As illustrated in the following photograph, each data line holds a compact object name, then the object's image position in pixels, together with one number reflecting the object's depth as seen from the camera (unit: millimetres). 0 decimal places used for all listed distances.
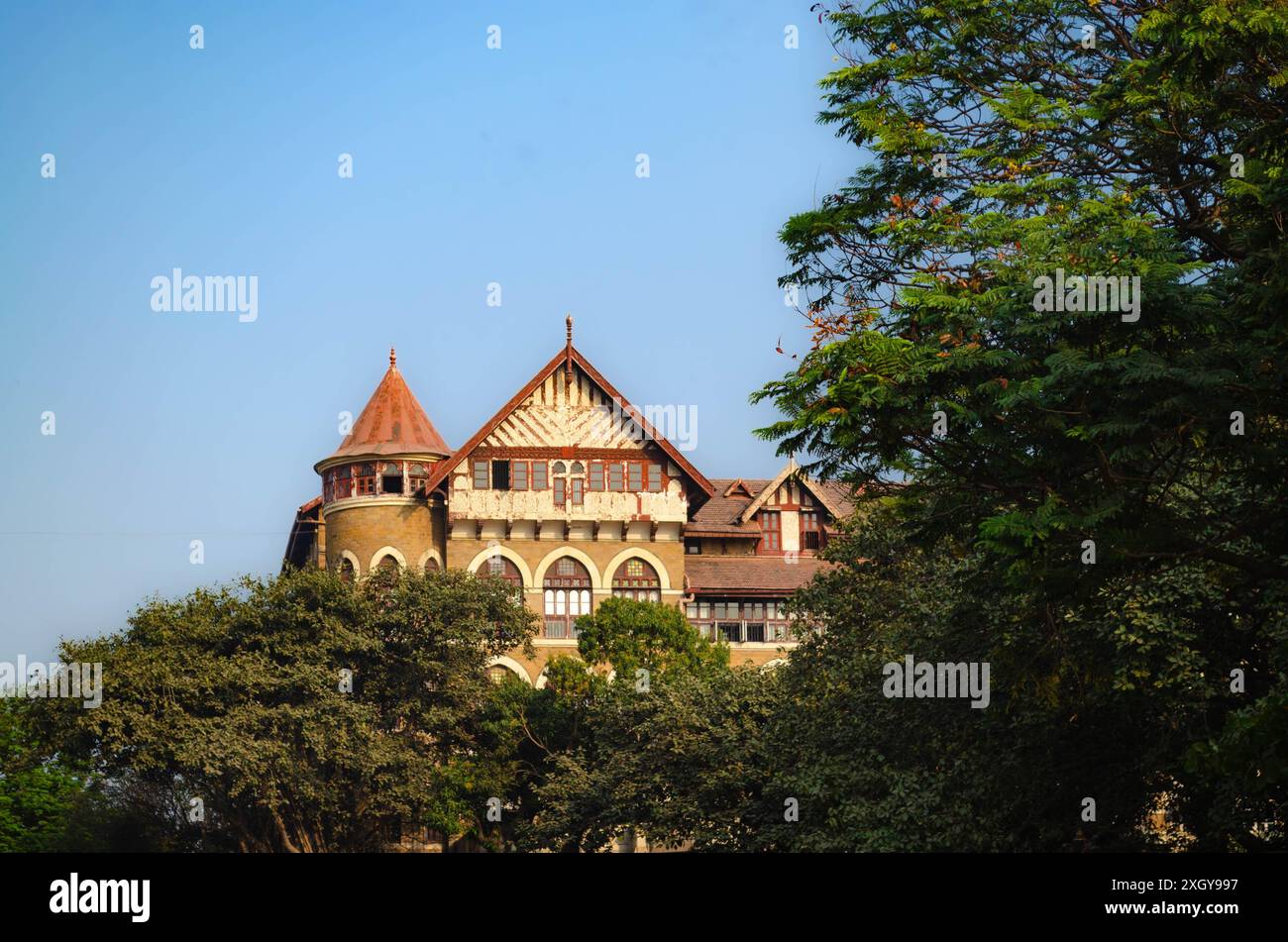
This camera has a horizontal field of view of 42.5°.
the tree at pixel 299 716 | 42719
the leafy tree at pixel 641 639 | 48875
